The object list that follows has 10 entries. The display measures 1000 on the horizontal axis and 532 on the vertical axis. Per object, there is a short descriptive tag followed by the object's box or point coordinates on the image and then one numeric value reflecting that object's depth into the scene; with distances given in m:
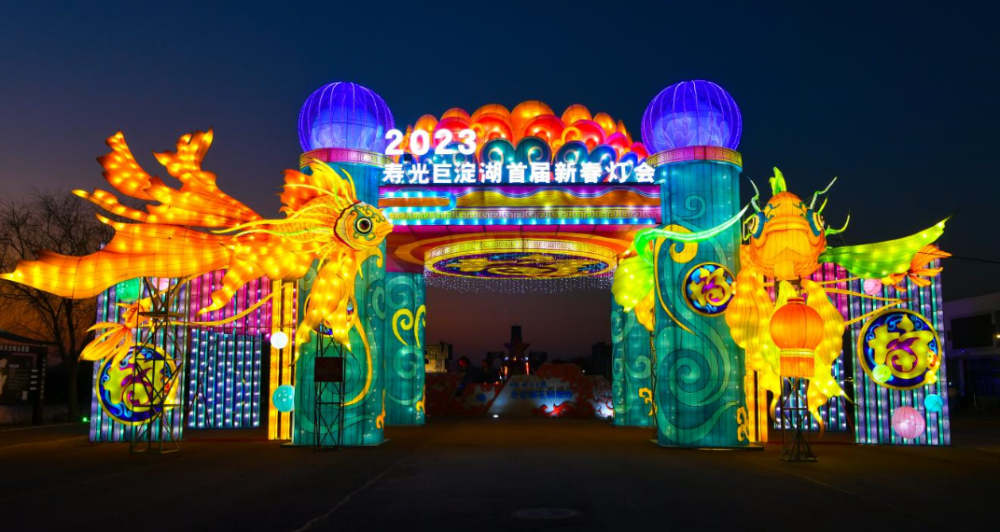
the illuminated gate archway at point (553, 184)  16.23
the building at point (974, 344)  45.16
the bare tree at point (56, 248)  26.06
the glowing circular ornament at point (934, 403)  17.67
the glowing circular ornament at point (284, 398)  16.88
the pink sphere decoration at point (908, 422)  17.59
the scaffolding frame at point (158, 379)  15.53
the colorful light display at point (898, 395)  17.88
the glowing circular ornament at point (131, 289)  17.27
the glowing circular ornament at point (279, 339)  16.80
